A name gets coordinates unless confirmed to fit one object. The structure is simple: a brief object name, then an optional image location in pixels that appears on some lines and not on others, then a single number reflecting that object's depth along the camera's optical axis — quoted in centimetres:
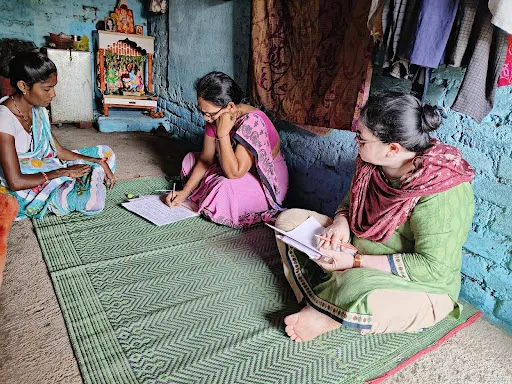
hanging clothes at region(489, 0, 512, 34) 114
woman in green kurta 132
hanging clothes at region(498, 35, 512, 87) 139
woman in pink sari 216
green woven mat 131
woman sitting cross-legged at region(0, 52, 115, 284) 202
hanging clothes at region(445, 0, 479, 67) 137
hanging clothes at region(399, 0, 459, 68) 139
